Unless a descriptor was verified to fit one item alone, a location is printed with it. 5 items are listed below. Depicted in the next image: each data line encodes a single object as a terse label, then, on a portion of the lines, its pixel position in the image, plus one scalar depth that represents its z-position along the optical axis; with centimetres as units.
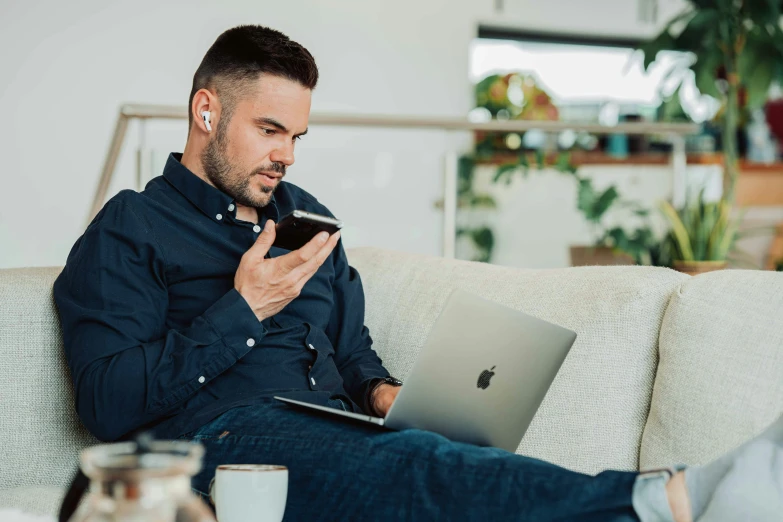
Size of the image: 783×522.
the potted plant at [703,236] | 362
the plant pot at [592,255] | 404
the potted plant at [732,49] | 426
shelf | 600
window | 649
